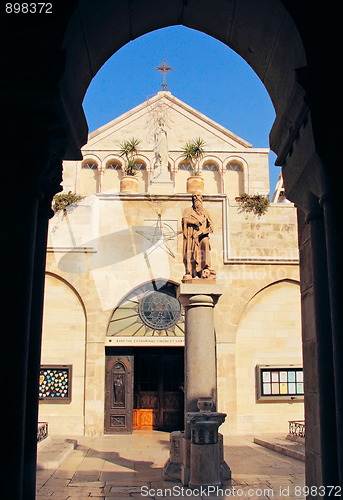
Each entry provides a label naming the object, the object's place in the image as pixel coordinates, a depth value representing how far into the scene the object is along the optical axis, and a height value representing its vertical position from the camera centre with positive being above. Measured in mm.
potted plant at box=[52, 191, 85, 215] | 18500 +5676
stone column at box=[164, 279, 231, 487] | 9500 -885
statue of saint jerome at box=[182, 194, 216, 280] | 11062 +2620
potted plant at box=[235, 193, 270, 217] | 18922 +5686
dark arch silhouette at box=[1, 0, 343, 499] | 3604 +1730
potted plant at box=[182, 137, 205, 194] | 19094 +6501
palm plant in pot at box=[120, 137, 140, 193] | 19234 +6629
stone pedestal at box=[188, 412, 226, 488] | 9391 -1643
